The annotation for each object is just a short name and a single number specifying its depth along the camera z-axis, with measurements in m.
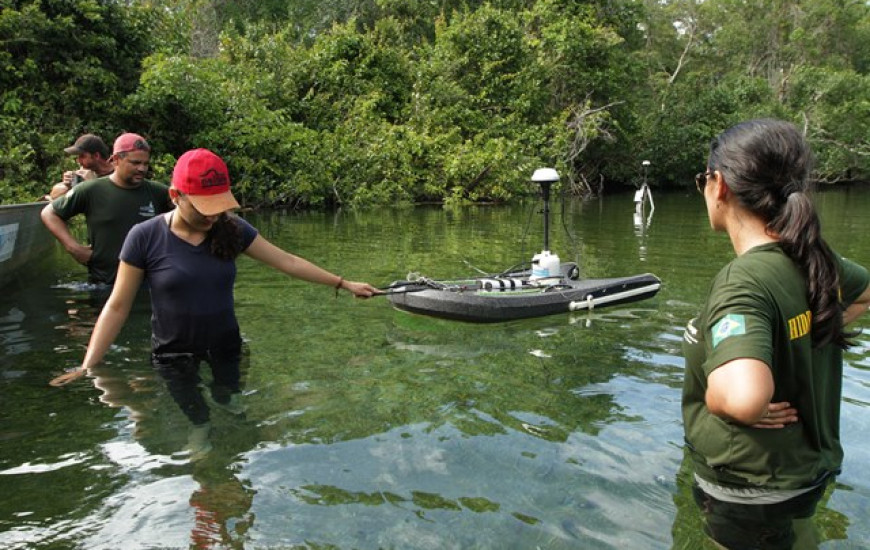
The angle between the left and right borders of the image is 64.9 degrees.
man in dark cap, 6.57
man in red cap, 5.87
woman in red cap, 3.59
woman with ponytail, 1.91
